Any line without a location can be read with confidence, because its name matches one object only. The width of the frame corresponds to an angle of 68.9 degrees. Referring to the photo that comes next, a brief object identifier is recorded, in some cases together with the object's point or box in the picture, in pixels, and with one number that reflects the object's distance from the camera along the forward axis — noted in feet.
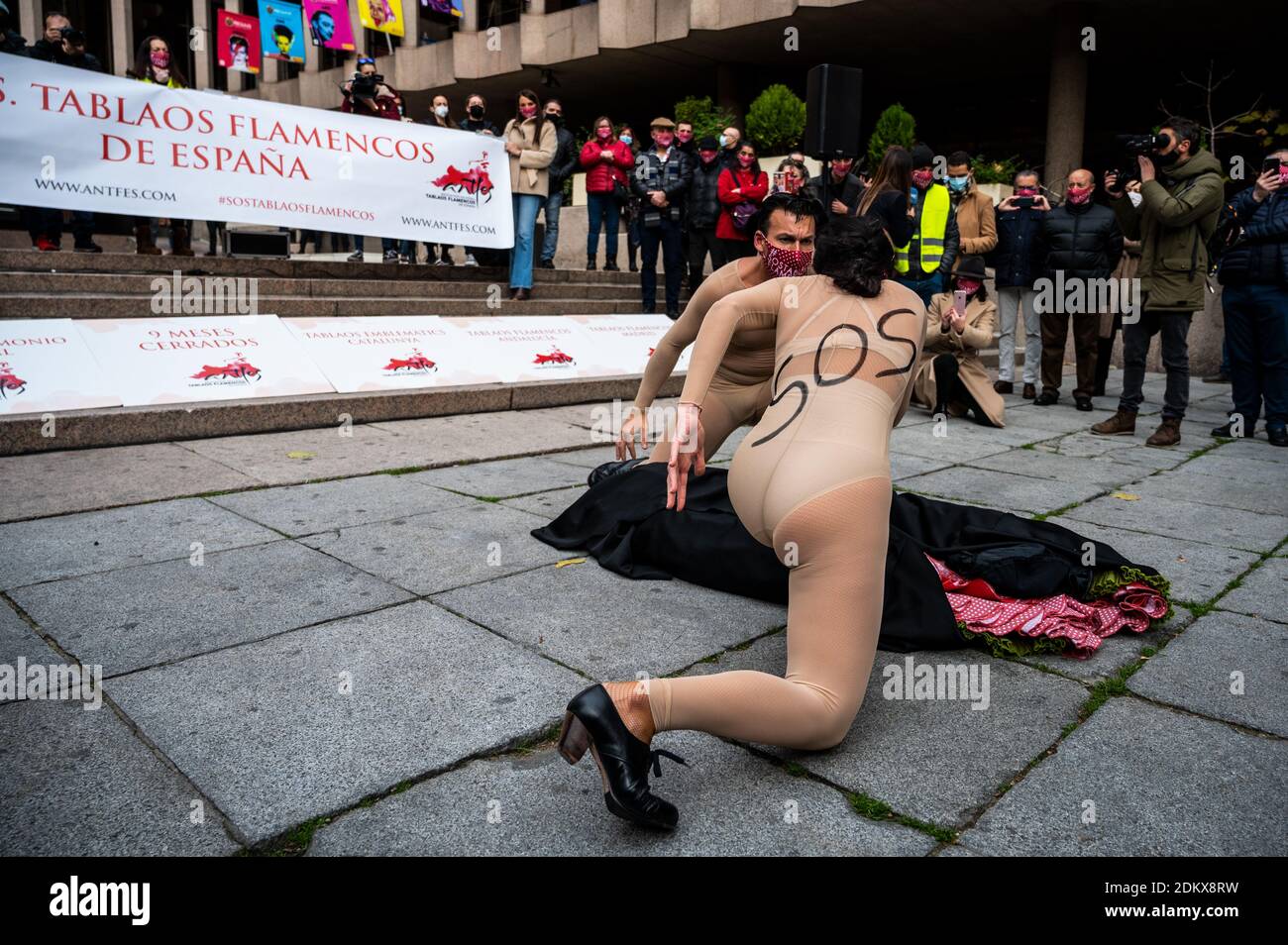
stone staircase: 21.07
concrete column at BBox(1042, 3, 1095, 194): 53.78
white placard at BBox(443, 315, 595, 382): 28.71
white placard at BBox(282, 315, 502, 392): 25.76
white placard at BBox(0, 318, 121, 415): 20.15
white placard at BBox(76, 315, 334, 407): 22.02
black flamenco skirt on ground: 11.58
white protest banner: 25.62
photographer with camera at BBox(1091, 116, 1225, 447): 24.25
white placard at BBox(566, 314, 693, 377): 31.40
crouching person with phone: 28.14
